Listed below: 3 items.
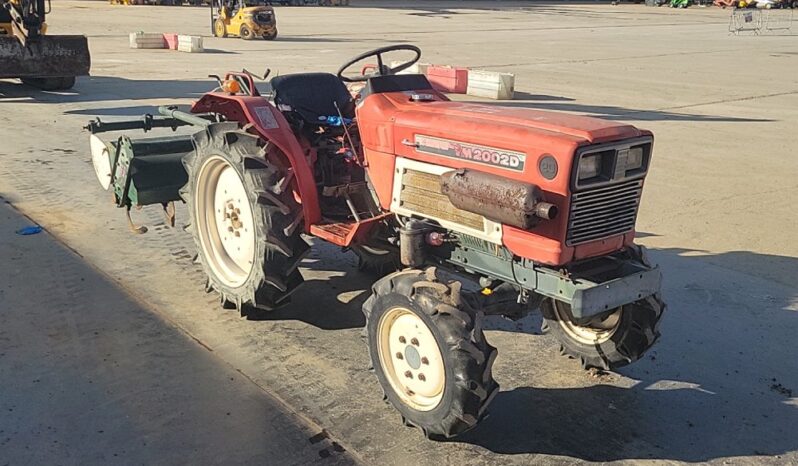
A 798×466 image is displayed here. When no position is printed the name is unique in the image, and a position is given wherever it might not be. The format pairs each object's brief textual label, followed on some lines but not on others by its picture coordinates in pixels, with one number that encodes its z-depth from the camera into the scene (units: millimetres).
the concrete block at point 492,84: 14750
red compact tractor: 3555
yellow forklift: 26344
